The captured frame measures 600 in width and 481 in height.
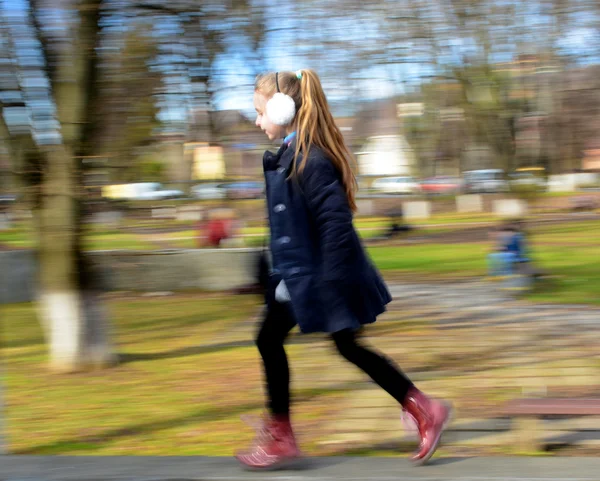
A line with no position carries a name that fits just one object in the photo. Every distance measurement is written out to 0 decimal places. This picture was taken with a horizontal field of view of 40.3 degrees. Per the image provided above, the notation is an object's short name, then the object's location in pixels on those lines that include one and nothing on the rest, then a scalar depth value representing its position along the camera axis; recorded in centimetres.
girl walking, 365
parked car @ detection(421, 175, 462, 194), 3475
